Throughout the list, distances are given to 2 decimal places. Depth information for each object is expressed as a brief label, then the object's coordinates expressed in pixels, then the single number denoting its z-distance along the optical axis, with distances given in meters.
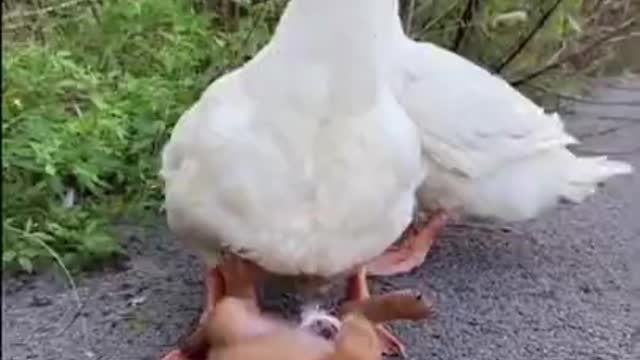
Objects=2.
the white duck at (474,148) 1.87
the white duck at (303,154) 1.44
